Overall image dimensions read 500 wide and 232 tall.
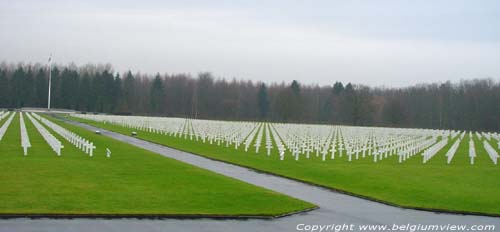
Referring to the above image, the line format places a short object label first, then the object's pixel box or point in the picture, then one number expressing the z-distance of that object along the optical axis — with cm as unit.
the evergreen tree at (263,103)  12600
